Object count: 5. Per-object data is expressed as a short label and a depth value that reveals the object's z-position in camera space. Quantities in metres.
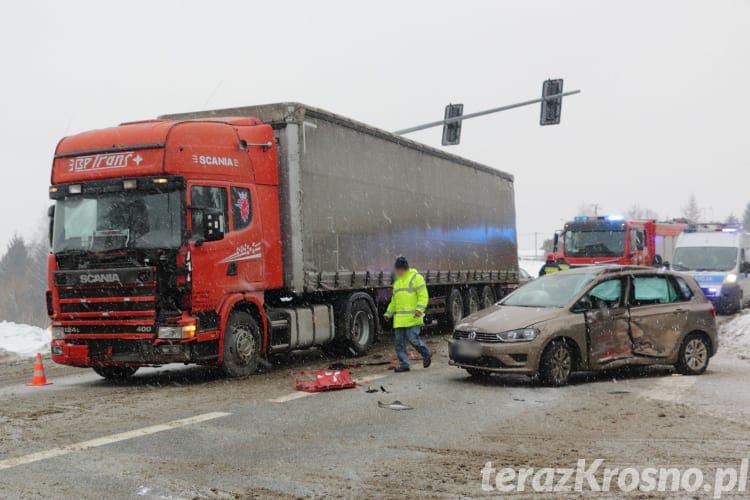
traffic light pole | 23.73
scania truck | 10.91
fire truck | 25.58
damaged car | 10.55
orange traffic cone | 11.89
